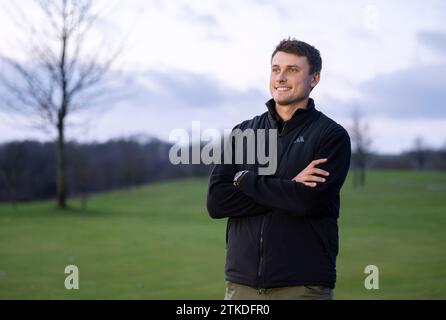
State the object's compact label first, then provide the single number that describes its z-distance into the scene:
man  4.00
